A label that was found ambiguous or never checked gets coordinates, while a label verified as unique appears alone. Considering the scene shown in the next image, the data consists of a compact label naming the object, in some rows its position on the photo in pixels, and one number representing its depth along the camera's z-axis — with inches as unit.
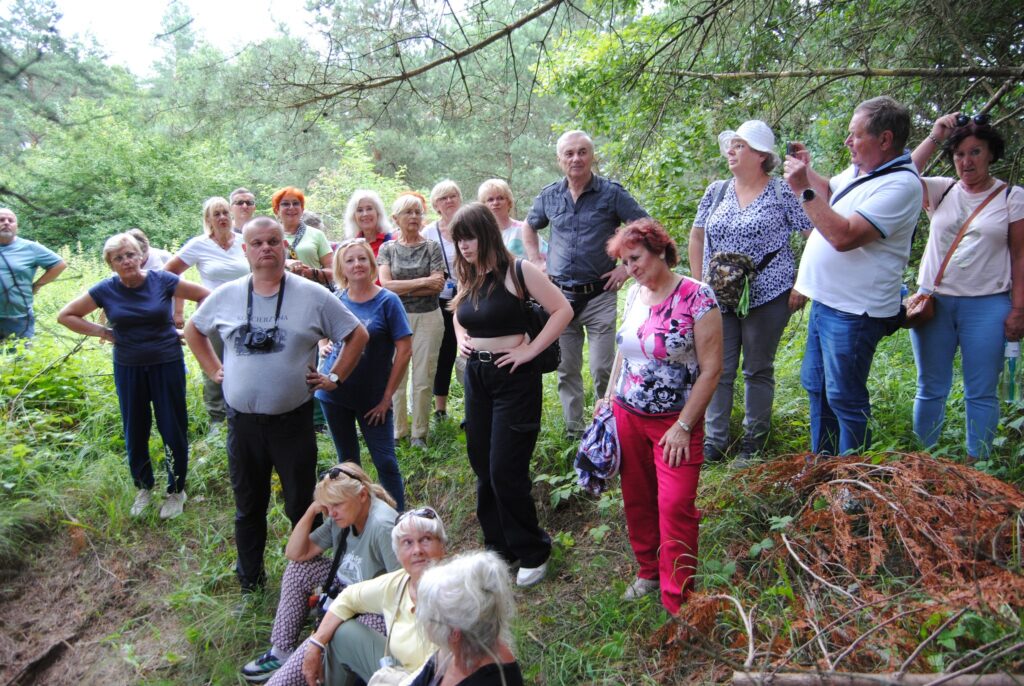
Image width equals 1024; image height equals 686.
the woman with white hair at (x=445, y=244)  203.3
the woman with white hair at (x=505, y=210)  197.0
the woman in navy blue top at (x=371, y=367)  158.1
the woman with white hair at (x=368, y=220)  206.1
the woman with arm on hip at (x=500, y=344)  130.1
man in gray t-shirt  133.0
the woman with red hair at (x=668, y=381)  109.7
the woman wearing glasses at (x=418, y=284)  195.9
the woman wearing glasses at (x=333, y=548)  125.5
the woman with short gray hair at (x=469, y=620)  82.0
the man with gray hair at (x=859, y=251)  120.4
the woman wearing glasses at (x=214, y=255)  209.3
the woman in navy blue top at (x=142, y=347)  173.6
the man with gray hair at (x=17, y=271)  242.7
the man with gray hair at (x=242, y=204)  220.8
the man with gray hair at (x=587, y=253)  173.0
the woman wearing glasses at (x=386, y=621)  106.5
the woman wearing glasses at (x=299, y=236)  217.2
